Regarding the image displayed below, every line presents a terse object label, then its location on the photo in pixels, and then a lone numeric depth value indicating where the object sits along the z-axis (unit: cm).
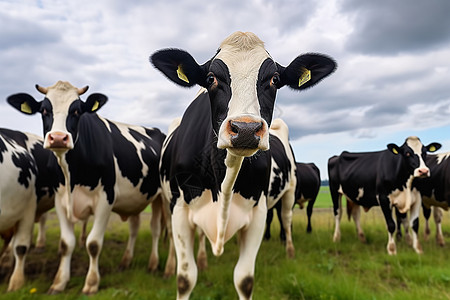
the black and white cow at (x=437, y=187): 709
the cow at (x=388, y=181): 666
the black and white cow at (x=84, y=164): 388
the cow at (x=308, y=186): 1047
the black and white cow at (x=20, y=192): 421
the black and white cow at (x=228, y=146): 192
